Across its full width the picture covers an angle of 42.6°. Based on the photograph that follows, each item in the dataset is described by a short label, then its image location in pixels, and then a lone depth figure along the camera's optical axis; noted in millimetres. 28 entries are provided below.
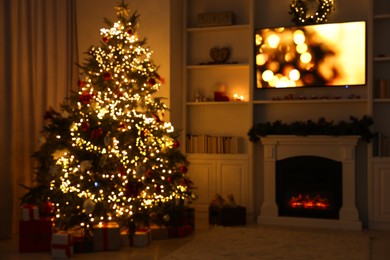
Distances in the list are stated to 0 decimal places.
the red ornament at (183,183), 5316
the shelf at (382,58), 5977
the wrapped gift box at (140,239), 4949
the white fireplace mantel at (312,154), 5996
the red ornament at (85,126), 4809
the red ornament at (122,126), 4906
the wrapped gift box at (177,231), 5398
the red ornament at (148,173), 5008
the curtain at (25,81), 5266
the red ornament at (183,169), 5348
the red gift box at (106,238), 4754
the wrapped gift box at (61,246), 4473
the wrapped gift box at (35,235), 4684
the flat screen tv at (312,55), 6117
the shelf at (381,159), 5936
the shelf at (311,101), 6115
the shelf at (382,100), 5965
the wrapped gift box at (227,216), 6051
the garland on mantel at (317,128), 5922
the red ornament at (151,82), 5188
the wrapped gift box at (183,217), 5504
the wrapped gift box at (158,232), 5281
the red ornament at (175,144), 5359
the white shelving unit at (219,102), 6605
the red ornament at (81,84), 5160
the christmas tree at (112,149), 4840
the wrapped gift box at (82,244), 4676
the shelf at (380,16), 5975
